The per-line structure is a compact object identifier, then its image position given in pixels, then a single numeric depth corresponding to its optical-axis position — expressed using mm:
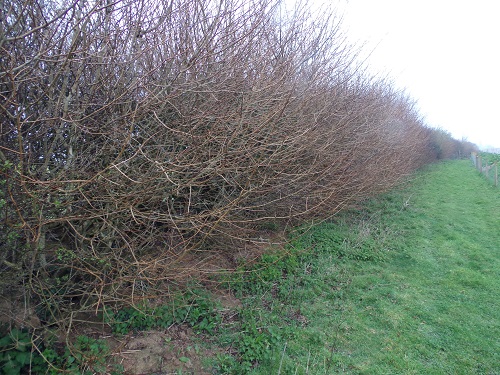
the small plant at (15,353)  2912
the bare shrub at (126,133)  2916
